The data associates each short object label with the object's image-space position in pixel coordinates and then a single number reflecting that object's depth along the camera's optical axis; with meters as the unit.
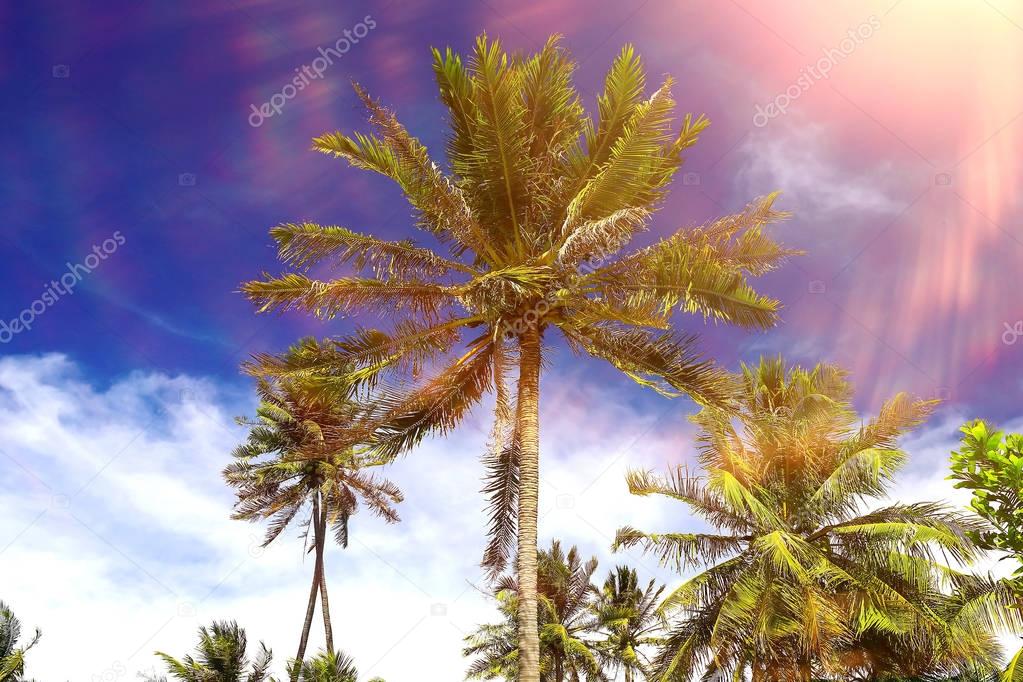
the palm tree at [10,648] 17.98
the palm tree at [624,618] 32.06
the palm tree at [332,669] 18.89
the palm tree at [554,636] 31.05
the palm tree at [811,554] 14.89
